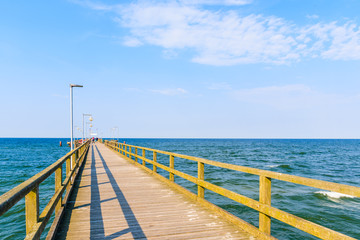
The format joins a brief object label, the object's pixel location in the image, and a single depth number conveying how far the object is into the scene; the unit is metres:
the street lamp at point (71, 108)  13.59
